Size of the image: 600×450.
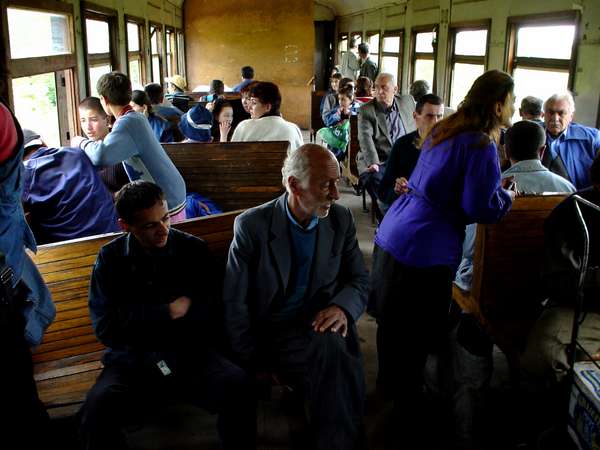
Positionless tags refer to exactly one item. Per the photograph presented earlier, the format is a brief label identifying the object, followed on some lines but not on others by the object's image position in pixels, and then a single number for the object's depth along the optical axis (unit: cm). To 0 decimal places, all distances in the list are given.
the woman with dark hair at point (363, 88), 832
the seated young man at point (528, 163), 285
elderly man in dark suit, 221
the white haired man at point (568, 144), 379
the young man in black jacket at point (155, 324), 213
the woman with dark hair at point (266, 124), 421
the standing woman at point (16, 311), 184
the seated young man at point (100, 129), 321
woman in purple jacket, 230
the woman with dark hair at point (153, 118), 494
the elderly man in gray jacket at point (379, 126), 485
